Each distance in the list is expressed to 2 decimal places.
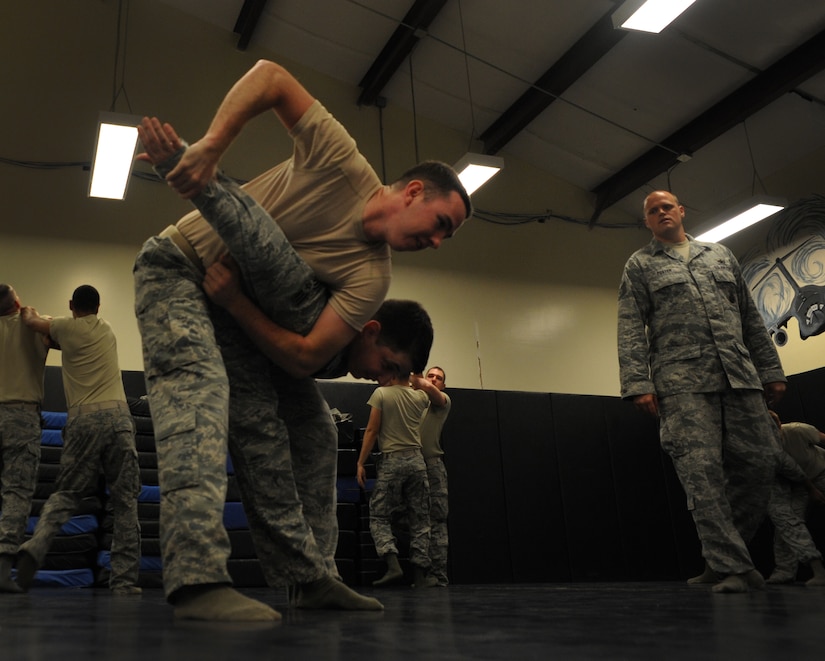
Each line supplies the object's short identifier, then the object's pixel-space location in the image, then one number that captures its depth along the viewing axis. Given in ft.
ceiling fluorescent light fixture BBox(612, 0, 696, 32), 15.34
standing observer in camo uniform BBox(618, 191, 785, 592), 8.61
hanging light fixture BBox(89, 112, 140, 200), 17.11
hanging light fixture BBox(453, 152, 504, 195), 19.98
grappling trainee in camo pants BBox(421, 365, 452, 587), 16.33
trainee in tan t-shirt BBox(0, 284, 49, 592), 11.73
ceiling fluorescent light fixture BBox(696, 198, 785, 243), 21.54
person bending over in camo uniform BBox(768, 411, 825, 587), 13.56
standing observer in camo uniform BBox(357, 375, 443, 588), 15.83
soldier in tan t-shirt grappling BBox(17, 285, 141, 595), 11.90
